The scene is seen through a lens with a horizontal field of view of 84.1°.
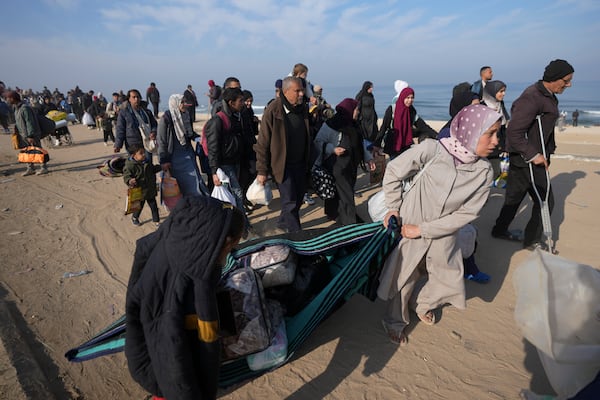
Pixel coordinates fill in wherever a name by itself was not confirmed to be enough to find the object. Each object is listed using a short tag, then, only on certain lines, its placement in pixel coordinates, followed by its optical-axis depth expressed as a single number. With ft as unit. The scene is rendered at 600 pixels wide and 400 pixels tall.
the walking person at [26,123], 25.29
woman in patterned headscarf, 7.56
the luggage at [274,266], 8.63
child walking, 16.10
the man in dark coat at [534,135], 11.90
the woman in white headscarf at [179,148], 16.06
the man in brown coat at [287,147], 12.91
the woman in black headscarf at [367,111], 23.43
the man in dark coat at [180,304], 4.70
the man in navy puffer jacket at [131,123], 18.65
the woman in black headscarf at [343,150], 14.80
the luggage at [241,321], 7.18
